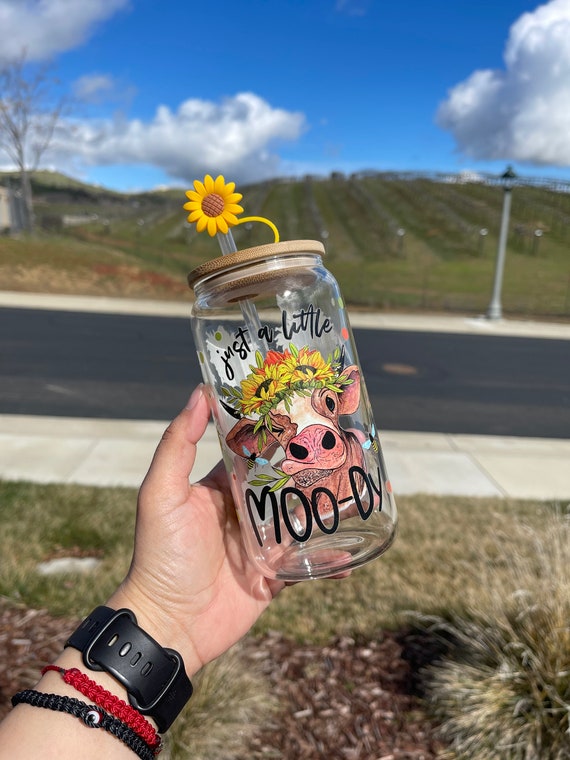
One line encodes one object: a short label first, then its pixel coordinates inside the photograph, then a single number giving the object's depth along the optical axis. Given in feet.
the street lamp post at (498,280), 63.26
